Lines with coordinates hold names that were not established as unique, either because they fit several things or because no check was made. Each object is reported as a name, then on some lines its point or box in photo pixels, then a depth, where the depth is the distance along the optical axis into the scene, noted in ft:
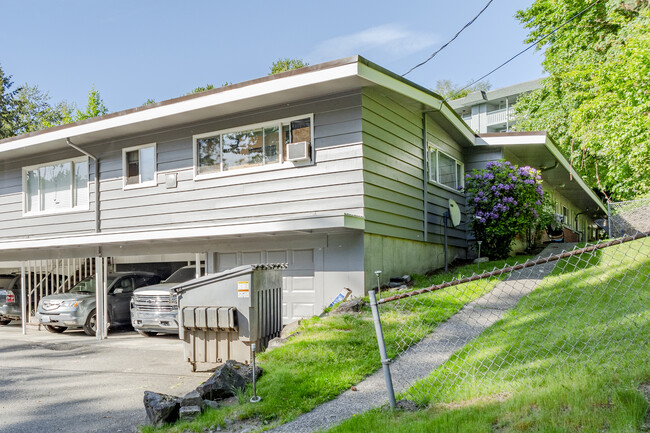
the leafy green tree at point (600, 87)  44.80
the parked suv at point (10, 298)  47.70
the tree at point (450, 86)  178.87
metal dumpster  23.44
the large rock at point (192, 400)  16.67
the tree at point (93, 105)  100.12
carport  32.86
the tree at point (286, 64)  112.37
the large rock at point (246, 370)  18.90
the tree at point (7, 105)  110.32
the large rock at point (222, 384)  17.62
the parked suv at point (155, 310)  35.09
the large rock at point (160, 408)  16.14
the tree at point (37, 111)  120.37
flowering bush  42.93
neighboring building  135.23
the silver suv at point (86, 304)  40.24
